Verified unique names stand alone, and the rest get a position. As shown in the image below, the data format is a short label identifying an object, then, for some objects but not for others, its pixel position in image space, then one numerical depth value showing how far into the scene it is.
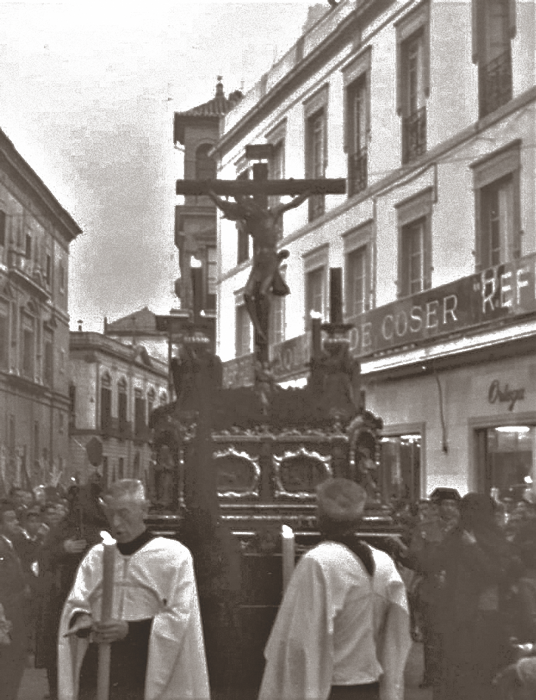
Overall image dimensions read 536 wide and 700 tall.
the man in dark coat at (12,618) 8.16
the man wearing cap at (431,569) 8.03
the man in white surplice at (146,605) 4.74
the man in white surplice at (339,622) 4.39
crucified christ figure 11.70
